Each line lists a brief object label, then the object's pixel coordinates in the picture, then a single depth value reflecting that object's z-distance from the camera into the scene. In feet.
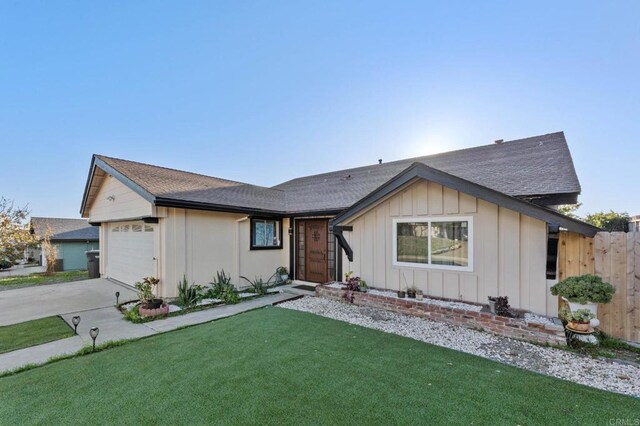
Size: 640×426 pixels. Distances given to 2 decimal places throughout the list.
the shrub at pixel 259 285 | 27.99
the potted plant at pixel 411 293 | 21.56
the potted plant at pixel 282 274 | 33.01
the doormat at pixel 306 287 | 29.87
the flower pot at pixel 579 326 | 14.48
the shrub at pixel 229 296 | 24.88
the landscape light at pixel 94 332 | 14.44
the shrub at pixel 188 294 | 23.70
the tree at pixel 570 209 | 64.86
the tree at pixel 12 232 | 51.98
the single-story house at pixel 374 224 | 18.49
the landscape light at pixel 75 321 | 16.85
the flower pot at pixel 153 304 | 20.91
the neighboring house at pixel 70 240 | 66.74
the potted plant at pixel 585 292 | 14.55
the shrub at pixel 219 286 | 26.12
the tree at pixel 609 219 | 51.19
